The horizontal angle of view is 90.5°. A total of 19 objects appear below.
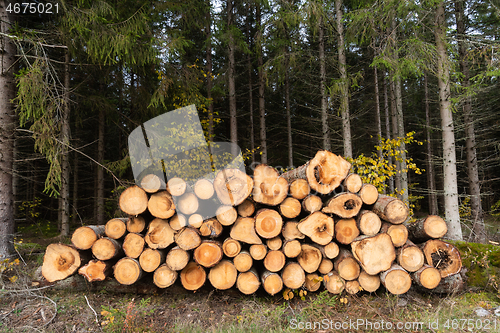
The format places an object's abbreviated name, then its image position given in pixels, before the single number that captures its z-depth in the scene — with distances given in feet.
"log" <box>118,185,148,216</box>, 10.96
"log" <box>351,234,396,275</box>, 10.66
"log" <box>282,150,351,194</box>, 11.44
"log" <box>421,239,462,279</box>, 10.87
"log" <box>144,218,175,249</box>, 11.13
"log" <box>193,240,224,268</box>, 10.84
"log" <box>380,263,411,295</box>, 10.49
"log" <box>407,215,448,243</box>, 11.08
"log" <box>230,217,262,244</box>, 11.17
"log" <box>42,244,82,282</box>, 11.15
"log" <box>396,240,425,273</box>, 10.77
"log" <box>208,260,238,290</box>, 11.04
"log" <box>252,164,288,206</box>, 11.25
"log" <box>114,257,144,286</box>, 10.85
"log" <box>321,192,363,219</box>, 11.14
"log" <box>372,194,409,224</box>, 10.92
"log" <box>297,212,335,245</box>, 11.14
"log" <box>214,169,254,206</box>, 10.85
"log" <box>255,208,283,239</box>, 11.05
